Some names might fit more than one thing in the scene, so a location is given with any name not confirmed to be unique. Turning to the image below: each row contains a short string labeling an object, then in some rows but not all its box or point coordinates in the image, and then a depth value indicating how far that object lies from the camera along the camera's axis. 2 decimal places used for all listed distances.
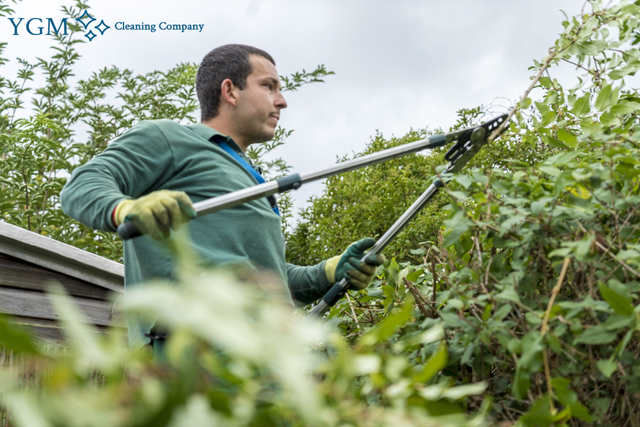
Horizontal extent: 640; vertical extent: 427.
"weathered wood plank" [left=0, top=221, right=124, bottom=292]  4.14
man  1.88
